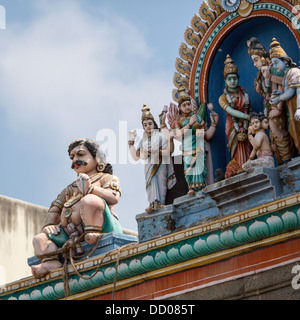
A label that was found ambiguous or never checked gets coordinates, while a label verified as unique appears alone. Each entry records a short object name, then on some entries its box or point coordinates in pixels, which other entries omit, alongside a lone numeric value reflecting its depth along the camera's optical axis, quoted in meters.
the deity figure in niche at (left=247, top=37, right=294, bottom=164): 11.95
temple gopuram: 11.16
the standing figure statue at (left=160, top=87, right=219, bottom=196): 12.77
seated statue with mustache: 13.50
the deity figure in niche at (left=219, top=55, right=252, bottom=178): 12.63
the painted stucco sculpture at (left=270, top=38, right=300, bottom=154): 11.73
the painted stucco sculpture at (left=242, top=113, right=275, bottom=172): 11.83
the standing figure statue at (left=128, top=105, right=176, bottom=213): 13.17
